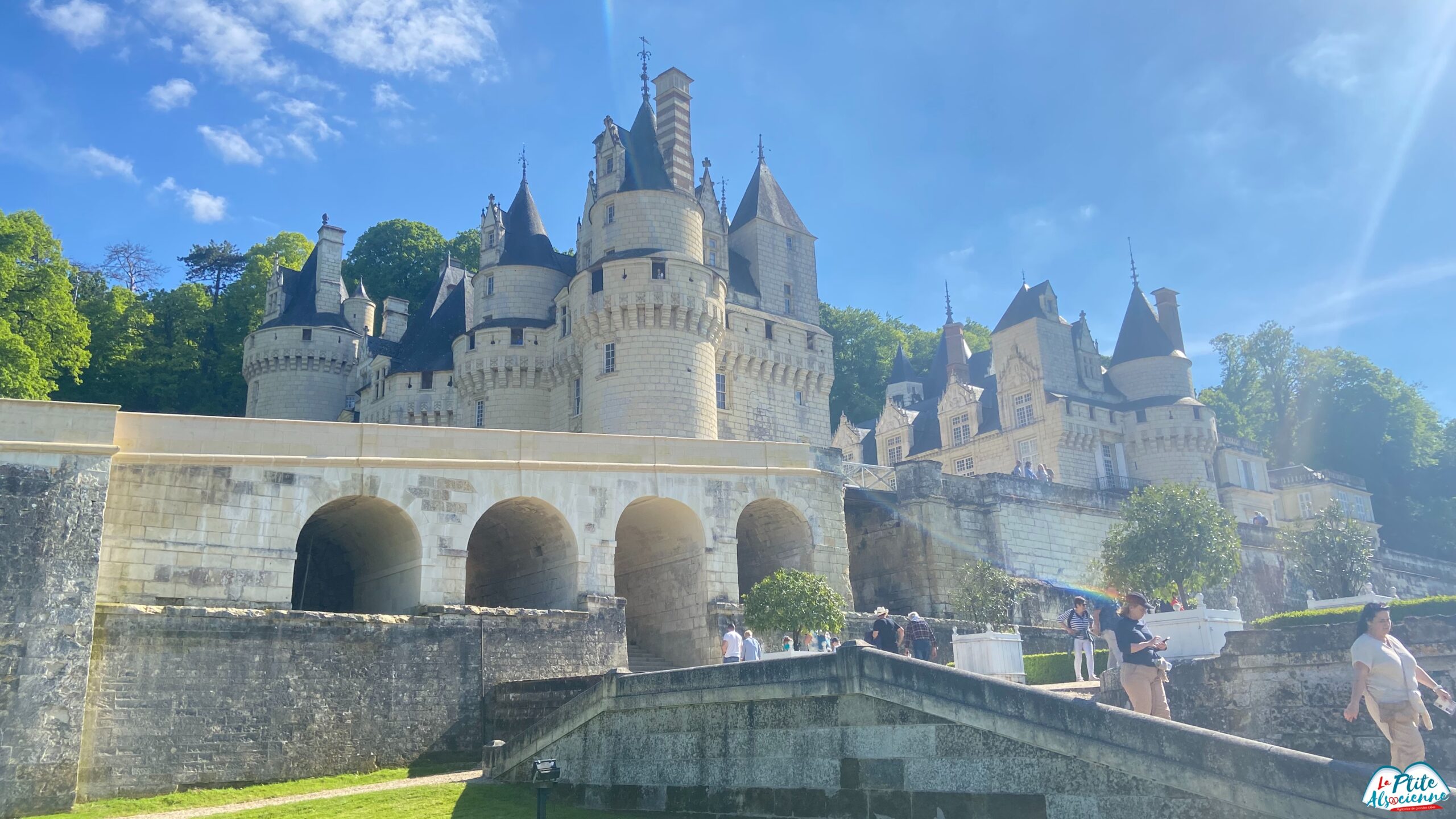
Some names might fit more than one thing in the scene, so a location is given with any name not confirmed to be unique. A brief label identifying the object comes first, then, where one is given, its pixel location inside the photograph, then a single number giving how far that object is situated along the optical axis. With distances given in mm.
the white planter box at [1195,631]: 16094
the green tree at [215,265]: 69000
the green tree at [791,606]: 24484
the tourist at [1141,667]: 10703
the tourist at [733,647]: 20844
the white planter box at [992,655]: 16922
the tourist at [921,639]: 18750
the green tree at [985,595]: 29234
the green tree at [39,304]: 33750
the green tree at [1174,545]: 29531
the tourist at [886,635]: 17469
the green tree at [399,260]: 65812
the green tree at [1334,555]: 31188
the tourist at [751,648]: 21062
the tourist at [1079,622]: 18375
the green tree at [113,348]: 50875
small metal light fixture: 12391
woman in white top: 8555
